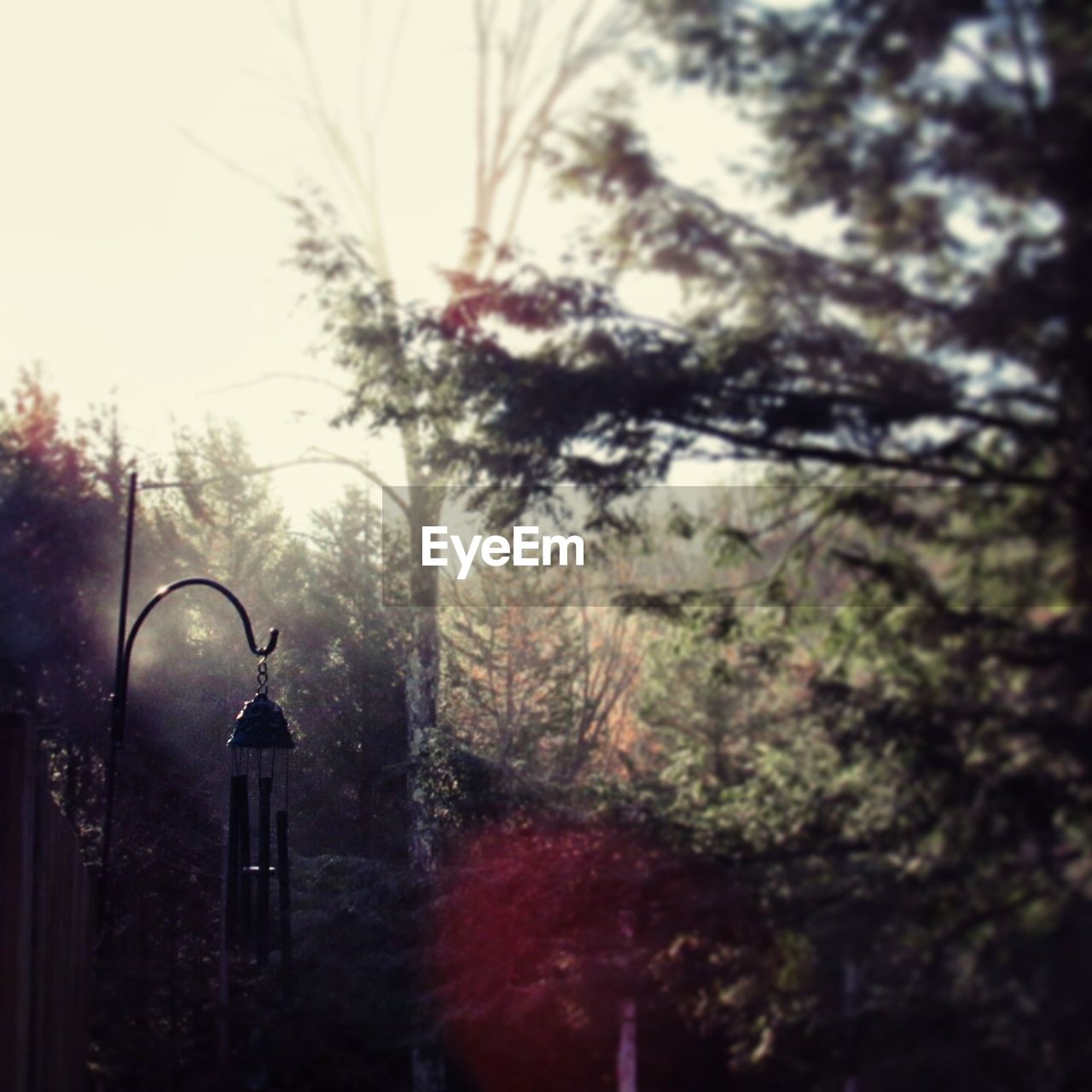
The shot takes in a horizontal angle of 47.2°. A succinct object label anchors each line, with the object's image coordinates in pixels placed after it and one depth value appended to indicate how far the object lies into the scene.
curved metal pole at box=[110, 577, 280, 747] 6.69
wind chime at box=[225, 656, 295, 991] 6.25
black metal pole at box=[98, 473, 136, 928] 6.72
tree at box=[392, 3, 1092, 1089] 3.56
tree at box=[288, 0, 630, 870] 5.34
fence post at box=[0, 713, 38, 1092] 5.55
